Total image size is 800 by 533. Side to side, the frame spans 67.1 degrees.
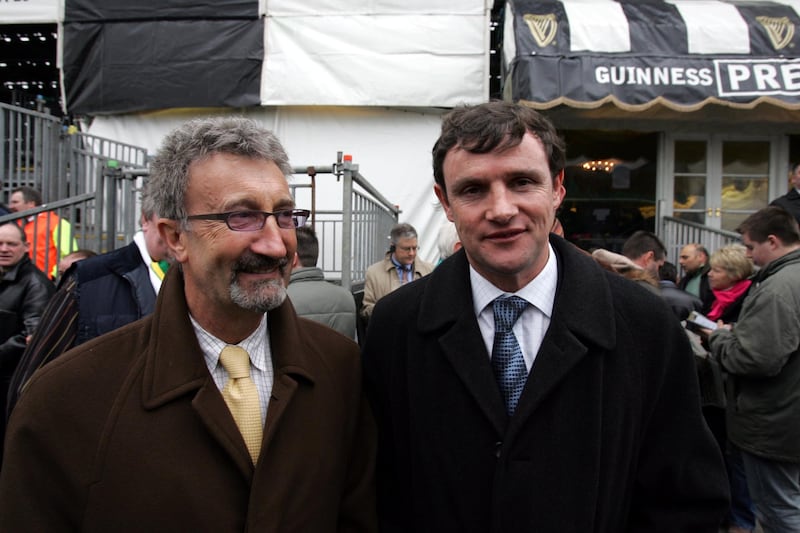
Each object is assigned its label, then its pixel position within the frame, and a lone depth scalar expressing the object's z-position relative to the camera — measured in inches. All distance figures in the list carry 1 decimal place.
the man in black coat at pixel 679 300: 167.9
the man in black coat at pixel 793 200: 232.5
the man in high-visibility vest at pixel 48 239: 202.7
